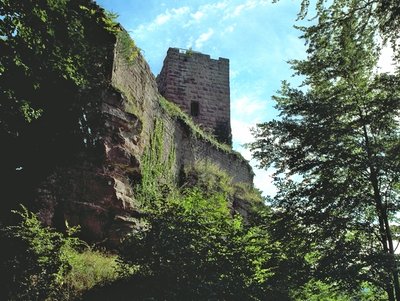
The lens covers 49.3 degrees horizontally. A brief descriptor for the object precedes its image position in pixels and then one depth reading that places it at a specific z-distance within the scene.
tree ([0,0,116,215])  8.05
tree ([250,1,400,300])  7.11
